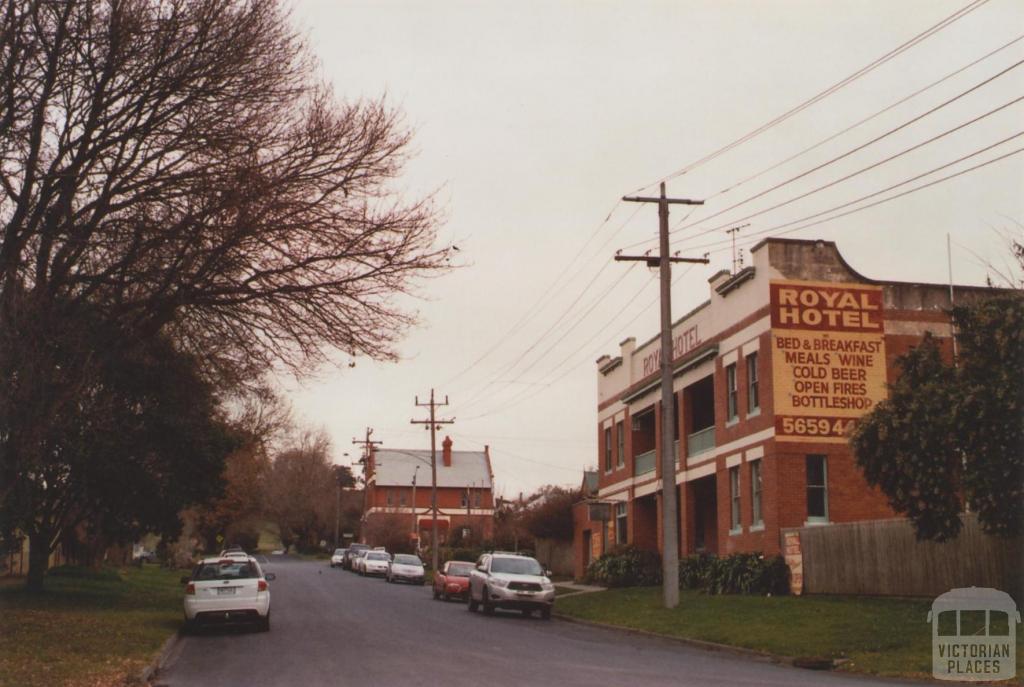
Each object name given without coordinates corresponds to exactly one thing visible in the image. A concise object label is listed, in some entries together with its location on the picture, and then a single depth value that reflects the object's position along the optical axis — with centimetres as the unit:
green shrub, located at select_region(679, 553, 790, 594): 3083
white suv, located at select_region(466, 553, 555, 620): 2995
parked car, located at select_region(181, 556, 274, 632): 2286
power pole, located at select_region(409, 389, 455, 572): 6136
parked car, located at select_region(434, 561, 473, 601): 3859
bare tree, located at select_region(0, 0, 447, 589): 1784
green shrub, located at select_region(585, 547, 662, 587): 4062
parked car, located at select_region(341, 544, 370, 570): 7134
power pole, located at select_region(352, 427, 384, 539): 9311
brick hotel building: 3222
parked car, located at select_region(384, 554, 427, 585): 5506
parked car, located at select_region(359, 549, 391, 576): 6219
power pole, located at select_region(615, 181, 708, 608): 2803
